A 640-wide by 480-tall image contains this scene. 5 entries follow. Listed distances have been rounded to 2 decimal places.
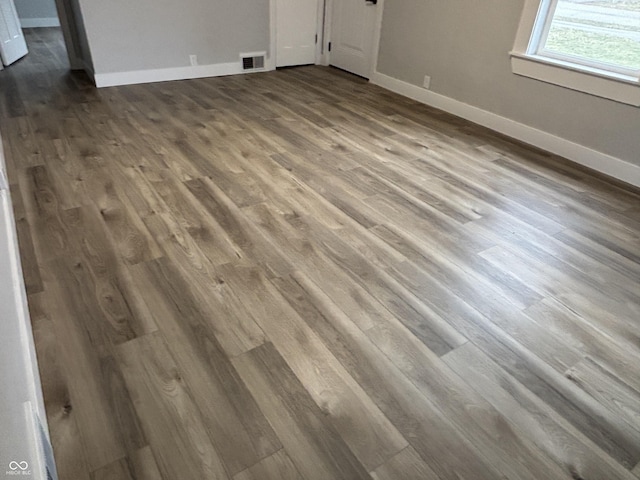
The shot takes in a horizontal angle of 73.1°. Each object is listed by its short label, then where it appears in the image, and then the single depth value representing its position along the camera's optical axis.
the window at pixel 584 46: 2.99
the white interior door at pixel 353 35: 5.05
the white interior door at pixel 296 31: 5.28
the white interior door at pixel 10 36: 4.91
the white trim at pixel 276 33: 5.14
